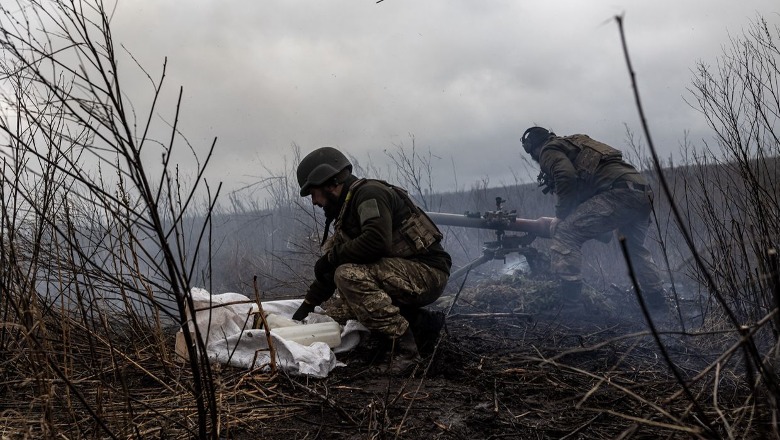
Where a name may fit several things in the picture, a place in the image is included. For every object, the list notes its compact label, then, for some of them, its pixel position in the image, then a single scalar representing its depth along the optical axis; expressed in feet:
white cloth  11.17
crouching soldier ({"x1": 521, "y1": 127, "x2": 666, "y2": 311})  20.97
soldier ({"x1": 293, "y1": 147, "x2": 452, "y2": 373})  12.02
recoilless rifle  24.63
